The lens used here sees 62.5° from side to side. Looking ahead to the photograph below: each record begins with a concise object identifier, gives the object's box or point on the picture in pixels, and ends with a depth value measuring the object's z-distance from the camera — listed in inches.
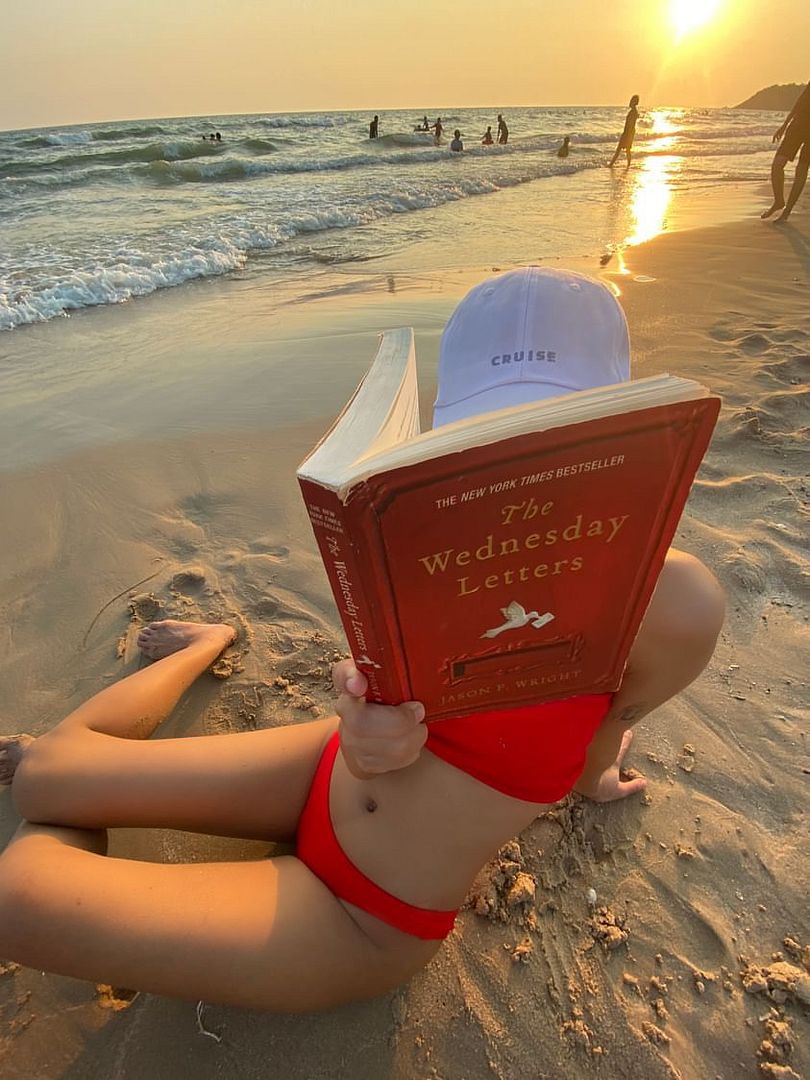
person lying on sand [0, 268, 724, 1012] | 34.8
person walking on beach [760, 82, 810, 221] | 246.2
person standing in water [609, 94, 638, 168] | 488.3
